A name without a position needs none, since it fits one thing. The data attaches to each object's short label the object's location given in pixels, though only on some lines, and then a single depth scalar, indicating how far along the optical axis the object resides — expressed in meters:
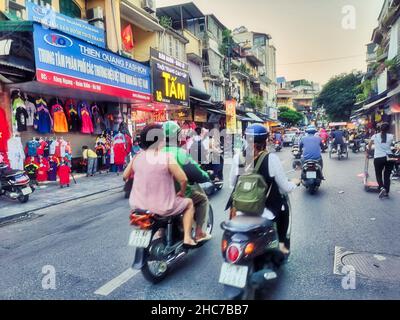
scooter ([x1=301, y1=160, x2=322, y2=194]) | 8.63
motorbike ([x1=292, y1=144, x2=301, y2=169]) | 12.48
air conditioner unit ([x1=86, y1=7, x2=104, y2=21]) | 15.32
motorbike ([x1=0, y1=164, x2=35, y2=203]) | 8.79
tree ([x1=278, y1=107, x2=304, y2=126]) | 69.88
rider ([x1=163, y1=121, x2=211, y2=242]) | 4.04
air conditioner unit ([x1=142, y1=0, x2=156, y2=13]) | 18.62
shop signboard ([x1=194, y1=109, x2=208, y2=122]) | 25.67
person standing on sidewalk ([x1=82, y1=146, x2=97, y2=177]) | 13.49
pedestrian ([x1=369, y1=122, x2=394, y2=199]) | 7.65
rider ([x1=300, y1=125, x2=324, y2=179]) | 9.07
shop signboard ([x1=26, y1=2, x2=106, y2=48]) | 11.53
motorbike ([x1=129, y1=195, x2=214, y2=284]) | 3.53
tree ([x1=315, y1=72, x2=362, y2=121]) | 49.19
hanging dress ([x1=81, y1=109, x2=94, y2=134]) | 13.88
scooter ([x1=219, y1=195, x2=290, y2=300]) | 2.98
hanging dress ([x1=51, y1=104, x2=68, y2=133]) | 12.56
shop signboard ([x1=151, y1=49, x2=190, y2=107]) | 16.70
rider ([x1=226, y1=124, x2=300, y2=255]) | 3.49
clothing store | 10.34
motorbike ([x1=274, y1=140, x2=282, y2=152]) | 27.69
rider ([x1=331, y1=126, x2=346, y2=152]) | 17.88
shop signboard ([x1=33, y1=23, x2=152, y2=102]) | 10.13
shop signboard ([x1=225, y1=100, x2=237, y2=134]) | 26.75
